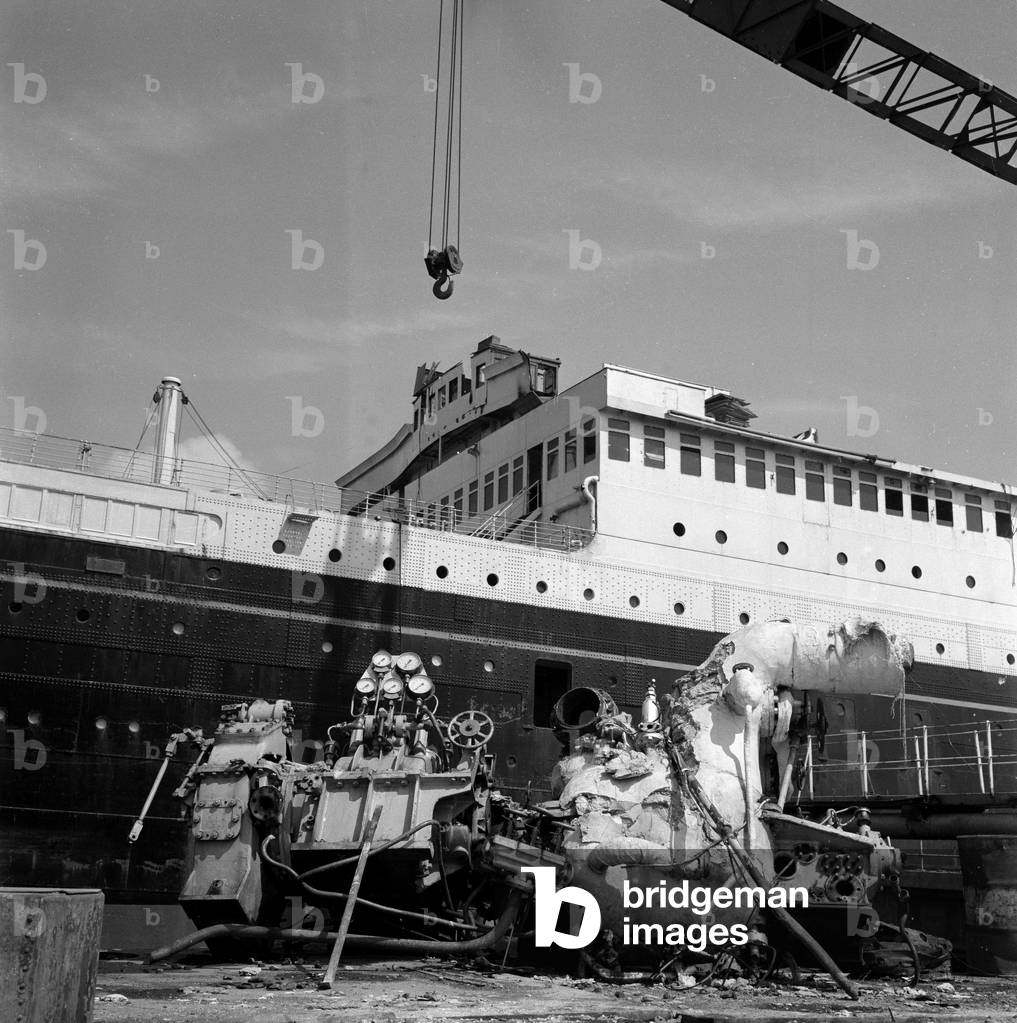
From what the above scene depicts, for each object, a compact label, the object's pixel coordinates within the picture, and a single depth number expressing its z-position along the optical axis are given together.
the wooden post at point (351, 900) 10.77
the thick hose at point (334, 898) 13.07
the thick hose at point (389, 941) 12.95
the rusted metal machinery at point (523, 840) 13.14
